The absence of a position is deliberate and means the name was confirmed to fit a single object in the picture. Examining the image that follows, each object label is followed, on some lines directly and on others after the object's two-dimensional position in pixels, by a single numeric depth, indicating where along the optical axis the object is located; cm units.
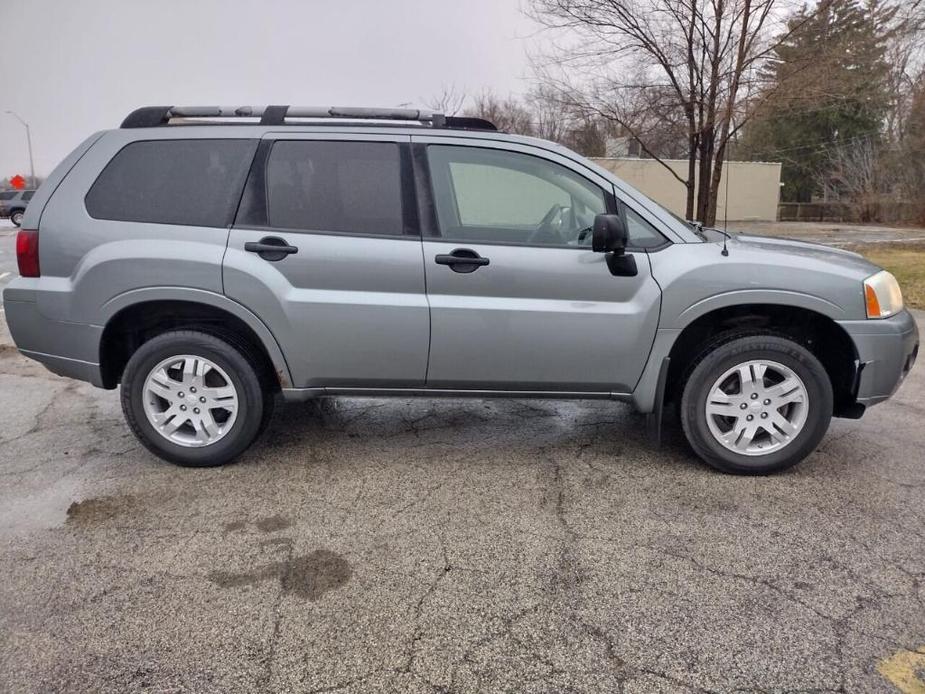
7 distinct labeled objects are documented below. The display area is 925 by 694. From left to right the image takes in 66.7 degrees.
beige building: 3519
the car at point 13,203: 3322
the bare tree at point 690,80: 1302
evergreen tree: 1255
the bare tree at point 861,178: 3300
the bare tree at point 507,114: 2572
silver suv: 378
